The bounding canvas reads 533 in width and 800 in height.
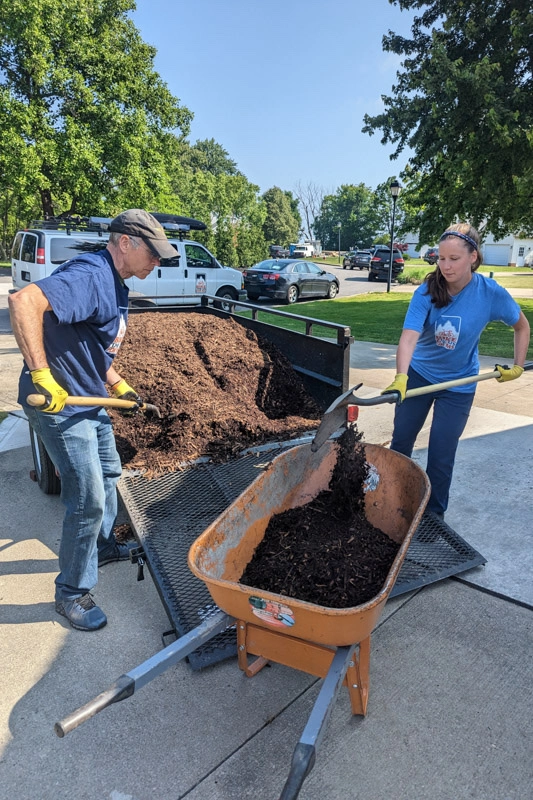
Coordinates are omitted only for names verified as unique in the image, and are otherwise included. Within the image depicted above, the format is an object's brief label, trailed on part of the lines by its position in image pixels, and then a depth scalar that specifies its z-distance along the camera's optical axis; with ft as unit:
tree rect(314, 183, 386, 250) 296.51
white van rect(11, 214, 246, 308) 36.11
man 7.52
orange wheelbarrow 5.62
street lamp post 72.34
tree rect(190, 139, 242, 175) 278.36
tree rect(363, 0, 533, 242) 36.37
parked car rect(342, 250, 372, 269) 144.91
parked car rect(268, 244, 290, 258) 180.34
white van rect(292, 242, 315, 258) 186.31
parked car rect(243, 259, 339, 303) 61.57
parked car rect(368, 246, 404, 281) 104.63
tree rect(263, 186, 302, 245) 249.34
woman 10.14
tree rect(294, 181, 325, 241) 324.60
